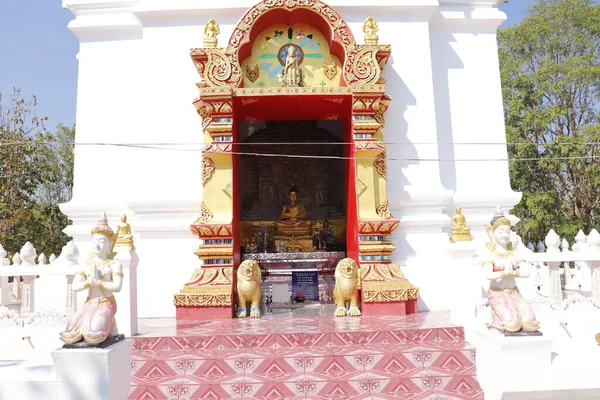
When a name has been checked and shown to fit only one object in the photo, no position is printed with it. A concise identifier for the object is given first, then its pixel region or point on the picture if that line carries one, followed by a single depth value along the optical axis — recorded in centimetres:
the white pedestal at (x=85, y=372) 427
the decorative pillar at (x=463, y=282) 623
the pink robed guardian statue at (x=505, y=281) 462
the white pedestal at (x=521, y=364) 443
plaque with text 887
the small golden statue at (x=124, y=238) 638
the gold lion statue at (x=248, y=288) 739
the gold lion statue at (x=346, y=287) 740
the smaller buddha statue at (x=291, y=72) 823
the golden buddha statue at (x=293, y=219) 1098
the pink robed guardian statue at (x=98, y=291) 443
